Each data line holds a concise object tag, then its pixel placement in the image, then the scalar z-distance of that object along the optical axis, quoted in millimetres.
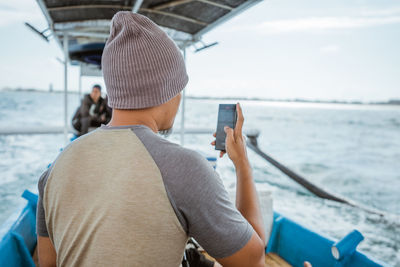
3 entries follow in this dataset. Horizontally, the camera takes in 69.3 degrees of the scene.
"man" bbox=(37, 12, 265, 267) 676
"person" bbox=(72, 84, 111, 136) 5469
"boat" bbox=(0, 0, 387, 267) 1959
